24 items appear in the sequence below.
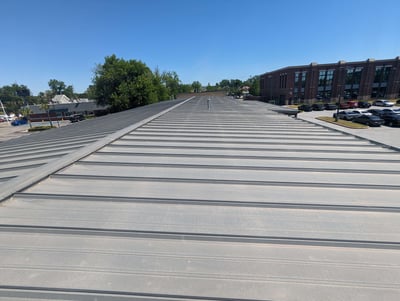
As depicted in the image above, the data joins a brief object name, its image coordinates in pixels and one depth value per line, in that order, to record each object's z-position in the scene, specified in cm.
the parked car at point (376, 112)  2473
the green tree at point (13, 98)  8681
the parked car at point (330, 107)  3775
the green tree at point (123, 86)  3123
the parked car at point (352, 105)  3834
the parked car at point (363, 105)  3794
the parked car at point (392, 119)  2035
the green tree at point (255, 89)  7712
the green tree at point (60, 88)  12262
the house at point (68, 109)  5641
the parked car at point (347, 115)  2448
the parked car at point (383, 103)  3842
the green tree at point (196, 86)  10756
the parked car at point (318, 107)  3791
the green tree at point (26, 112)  4912
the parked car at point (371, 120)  2084
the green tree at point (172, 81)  6646
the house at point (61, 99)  7776
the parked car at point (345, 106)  3784
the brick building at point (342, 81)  4797
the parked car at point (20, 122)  4603
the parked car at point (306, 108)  3778
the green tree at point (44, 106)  4588
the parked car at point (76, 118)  4256
